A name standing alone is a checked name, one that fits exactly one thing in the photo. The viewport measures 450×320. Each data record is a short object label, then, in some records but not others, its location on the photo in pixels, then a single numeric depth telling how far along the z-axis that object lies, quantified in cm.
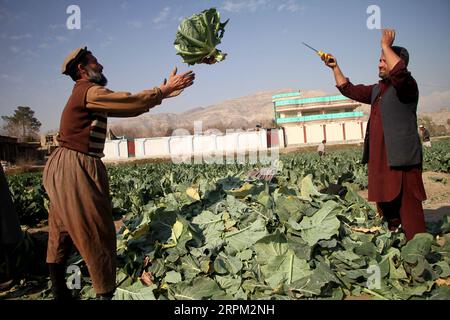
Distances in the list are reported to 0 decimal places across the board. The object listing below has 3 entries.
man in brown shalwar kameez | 248
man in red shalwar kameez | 280
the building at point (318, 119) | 4450
